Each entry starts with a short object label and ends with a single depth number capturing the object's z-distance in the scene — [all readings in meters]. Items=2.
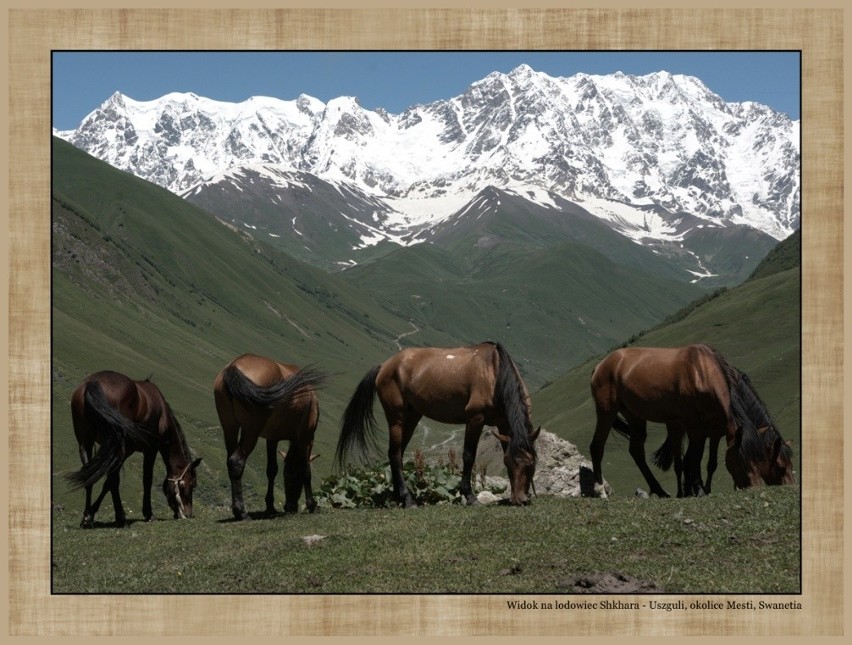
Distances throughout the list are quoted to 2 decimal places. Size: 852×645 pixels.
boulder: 26.38
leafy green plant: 25.45
